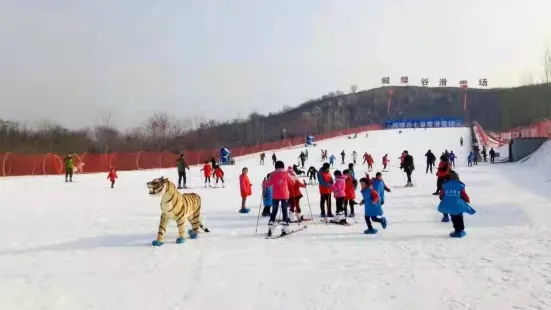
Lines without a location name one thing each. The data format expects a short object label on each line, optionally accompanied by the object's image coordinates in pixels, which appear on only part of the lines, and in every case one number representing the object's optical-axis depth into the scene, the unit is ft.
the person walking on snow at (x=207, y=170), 79.66
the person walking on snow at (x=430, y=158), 95.30
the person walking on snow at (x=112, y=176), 79.05
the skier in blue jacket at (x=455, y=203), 31.86
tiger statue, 31.01
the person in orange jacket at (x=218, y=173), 78.07
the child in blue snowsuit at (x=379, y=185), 39.03
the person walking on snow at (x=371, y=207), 33.94
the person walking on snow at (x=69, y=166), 88.69
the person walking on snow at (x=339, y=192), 39.88
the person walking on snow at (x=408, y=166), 73.15
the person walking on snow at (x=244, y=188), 47.32
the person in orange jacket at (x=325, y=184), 41.70
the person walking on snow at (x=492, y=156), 127.44
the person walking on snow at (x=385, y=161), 116.43
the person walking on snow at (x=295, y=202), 40.05
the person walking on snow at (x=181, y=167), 76.56
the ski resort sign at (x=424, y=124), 287.69
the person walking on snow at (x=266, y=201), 43.68
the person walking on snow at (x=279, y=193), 33.76
